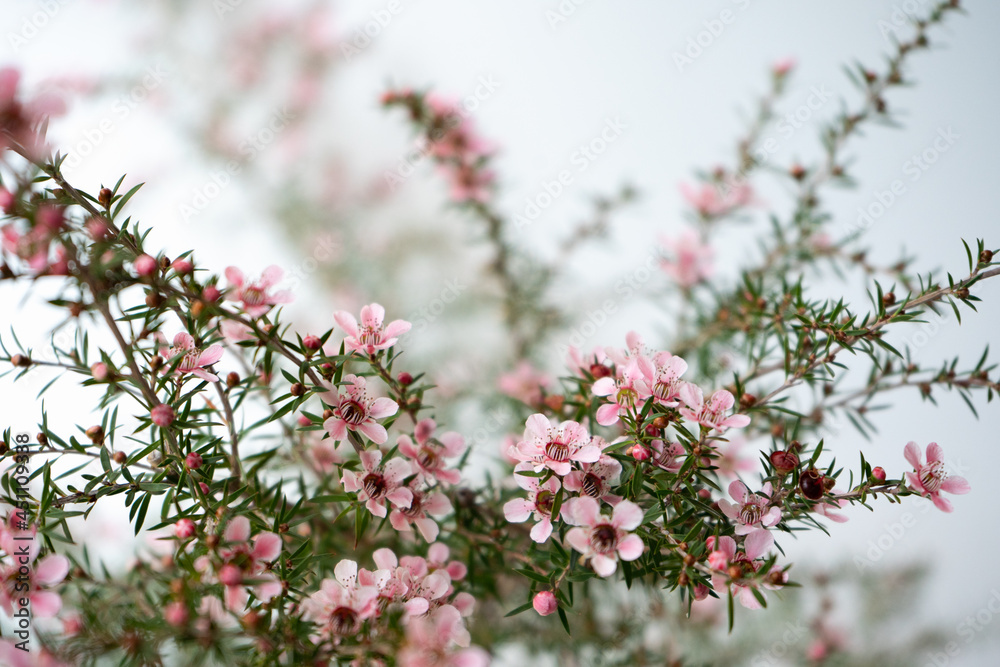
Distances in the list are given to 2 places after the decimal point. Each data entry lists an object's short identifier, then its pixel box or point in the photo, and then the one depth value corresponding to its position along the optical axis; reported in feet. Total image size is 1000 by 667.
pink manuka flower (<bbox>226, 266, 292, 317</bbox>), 1.00
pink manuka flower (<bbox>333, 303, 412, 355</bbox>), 1.02
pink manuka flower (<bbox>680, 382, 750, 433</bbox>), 0.99
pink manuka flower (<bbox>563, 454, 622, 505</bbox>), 0.99
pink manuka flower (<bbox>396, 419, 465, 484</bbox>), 1.04
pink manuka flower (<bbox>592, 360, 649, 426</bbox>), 1.00
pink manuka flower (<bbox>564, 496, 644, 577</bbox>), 0.96
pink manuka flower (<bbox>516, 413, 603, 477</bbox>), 0.98
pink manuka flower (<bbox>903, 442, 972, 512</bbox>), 1.00
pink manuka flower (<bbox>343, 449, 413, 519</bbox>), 1.01
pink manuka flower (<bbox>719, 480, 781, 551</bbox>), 0.97
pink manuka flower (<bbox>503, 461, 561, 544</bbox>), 0.99
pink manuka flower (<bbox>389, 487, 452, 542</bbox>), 1.04
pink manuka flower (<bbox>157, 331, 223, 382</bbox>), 0.99
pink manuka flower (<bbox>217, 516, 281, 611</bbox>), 0.96
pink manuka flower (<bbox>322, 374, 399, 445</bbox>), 1.01
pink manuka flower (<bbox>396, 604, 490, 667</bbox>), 0.91
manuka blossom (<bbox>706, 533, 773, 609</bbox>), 0.96
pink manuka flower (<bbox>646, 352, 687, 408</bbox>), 1.01
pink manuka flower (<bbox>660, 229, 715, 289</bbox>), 1.38
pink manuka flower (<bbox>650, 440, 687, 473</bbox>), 1.00
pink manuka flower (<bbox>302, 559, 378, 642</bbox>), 0.96
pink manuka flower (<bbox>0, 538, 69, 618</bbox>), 0.95
